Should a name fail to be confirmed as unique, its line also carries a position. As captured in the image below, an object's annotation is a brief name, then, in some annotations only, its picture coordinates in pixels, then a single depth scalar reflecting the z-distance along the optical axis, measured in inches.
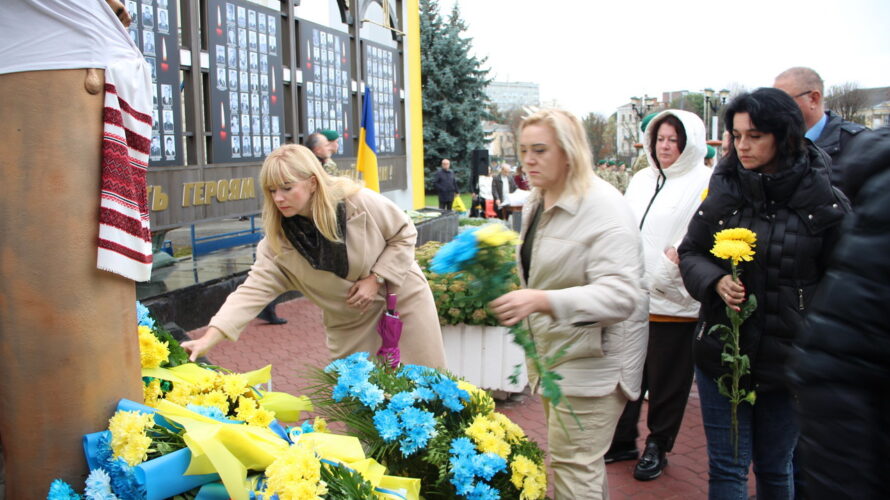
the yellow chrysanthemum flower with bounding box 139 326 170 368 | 90.4
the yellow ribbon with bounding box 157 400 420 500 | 70.8
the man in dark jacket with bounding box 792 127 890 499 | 48.4
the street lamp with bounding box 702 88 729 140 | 909.2
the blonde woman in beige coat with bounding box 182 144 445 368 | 118.3
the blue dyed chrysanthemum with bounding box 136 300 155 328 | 100.0
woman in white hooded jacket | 149.6
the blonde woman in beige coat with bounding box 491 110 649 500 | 92.2
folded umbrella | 129.3
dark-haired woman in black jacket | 99.6
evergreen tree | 1225.4
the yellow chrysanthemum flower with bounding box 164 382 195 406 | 88.5
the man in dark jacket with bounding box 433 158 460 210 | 845.2
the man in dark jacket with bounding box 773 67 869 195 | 151.6
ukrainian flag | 369.4
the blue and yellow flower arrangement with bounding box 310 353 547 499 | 84.3
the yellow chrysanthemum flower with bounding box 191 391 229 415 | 85.5
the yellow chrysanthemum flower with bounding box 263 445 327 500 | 68.7
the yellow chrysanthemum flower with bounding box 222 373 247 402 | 88.4
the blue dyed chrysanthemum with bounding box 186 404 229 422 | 79.3
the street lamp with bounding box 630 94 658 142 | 933.8
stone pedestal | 67.1
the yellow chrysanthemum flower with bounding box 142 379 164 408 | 87.7
